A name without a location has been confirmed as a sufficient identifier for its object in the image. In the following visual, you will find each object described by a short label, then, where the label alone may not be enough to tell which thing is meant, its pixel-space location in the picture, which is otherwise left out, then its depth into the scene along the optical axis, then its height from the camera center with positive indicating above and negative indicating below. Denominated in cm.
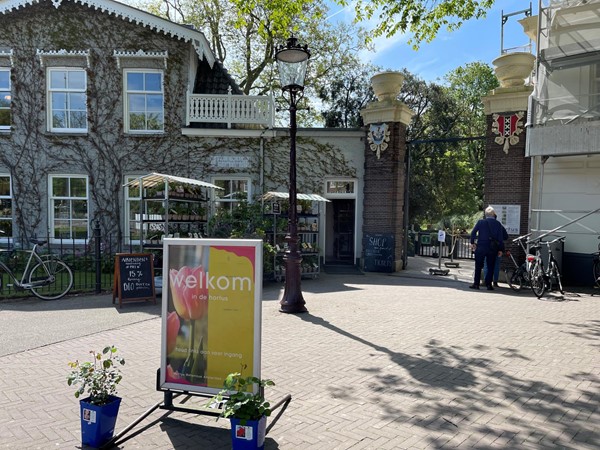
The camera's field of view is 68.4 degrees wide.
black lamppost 750 +112
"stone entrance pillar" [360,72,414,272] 1398 +157
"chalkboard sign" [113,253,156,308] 857 -141
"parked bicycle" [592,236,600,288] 1035 -129
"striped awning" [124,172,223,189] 1015 +62
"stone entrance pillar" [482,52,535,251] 1177 +189
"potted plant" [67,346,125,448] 328 -149
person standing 1051 -74
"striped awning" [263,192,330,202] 1205 +33
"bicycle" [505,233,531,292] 1057 -154
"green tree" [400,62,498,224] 2406 +317
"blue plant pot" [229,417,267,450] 300 -155
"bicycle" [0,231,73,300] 911 -151
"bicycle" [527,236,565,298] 966 -138
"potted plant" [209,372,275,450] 300 -141
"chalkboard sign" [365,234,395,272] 1391 -138
